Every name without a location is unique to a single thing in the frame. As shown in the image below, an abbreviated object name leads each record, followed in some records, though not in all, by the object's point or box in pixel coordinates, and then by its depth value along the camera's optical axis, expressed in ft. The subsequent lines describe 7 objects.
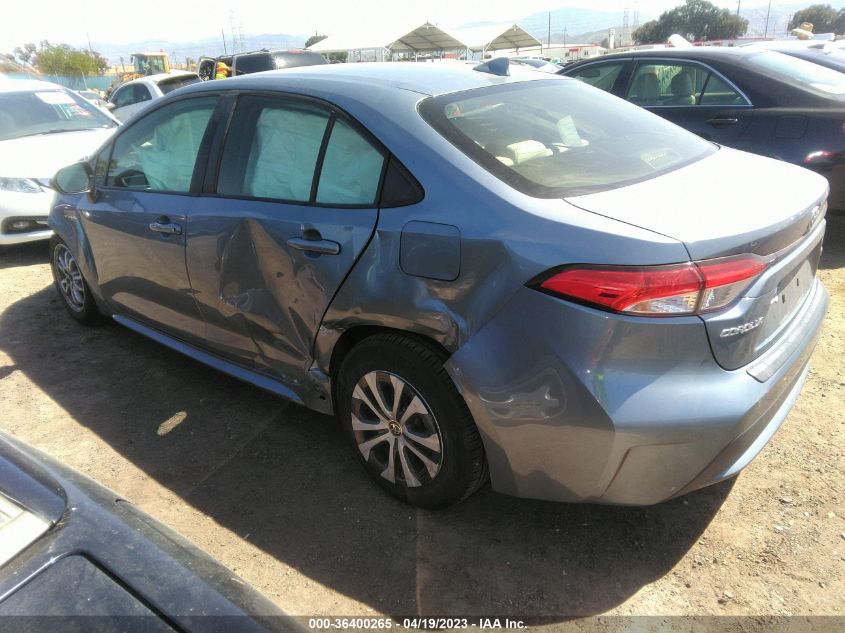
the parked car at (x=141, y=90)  42.15
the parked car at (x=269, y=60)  40.14
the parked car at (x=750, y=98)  15.88
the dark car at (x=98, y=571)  4.07
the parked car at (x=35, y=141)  19.44
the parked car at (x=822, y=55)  21.30
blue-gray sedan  6.21
